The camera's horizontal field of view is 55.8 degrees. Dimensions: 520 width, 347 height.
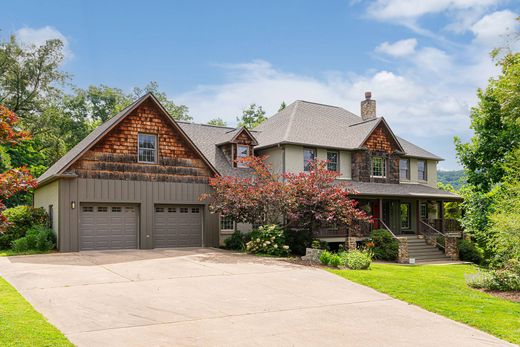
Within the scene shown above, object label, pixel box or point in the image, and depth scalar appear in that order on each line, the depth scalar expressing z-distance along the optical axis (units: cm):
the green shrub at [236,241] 2202
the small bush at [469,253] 2752
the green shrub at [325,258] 1738
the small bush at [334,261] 1720
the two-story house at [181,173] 2034
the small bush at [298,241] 2227
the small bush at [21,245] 1983
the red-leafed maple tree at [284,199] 2019
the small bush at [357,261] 1745
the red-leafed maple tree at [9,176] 823
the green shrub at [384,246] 2472
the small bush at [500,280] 1527
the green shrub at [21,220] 2153
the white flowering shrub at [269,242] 1978
